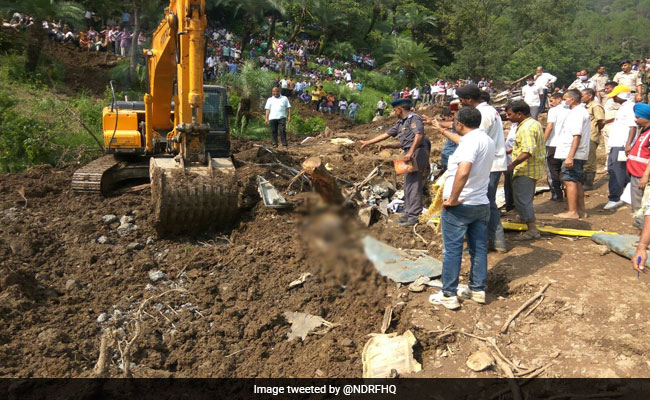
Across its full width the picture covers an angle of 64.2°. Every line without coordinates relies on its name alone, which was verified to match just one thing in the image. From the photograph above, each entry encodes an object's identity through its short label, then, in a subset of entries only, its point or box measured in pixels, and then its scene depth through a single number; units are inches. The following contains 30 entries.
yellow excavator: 285.3
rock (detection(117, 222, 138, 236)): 307.6
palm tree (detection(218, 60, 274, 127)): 860.0
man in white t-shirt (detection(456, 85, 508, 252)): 231.9
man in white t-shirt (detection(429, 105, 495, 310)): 189.2
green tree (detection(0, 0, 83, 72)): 737.0
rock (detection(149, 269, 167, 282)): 253.1
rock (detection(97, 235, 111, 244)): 294.2
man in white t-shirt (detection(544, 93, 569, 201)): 305.1
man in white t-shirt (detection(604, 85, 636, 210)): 313.3
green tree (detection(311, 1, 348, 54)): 1419.8
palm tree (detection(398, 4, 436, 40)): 1668.3
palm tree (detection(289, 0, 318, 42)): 1379.3
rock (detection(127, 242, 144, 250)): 290.1
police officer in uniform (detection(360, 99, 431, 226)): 289.1
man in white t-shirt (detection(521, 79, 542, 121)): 514.0
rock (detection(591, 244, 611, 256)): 233.9
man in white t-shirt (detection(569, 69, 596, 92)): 612.7
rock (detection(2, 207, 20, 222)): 320.2
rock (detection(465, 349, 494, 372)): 169.5
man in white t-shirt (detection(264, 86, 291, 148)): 540.7
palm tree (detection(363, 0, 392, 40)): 1616.6
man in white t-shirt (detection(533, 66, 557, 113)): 527.8
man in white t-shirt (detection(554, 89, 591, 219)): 286.2
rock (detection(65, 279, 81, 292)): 241.4
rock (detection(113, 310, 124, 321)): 220.5
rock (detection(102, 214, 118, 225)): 316.5
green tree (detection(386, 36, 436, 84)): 1424.7
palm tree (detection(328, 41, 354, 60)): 1432.1
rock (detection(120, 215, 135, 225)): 318.0
